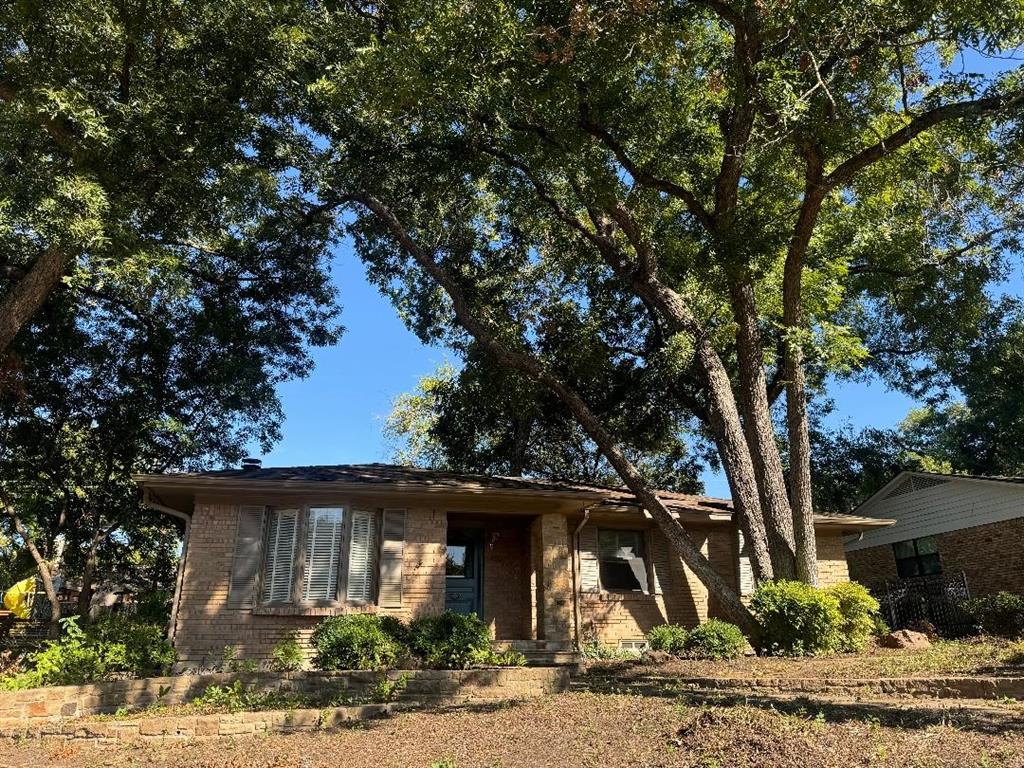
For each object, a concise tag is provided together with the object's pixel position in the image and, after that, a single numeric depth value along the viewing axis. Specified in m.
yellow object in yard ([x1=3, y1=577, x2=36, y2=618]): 14.70
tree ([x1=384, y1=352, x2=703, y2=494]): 20.05
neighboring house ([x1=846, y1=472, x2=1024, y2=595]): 17.05
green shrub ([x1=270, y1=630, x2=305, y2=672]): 9.61
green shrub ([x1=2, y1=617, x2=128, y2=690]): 8.44
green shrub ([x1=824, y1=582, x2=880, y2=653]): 10.55
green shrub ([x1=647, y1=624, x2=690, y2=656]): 12.25
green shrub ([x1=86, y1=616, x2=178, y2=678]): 9.34
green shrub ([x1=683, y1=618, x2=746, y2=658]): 11.69
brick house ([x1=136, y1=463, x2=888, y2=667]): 11.23
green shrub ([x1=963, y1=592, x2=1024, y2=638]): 14.12
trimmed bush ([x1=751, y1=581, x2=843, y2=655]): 10.09
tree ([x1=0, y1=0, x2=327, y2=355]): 9.70
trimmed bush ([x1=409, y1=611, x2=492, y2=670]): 10.21
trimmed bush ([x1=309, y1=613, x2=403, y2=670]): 9.84
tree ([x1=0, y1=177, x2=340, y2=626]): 15.60
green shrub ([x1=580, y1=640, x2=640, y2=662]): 12.98
